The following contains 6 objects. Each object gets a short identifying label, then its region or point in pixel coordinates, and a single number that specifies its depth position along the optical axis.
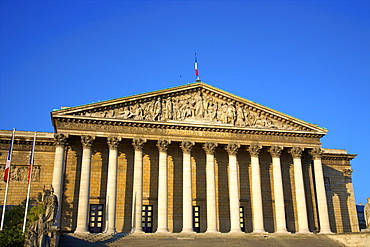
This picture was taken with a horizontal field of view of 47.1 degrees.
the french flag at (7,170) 28.83
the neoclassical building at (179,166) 34.06
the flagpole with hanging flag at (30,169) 29.59
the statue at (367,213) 35.34
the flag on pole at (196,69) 40.98
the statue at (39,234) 22.50
